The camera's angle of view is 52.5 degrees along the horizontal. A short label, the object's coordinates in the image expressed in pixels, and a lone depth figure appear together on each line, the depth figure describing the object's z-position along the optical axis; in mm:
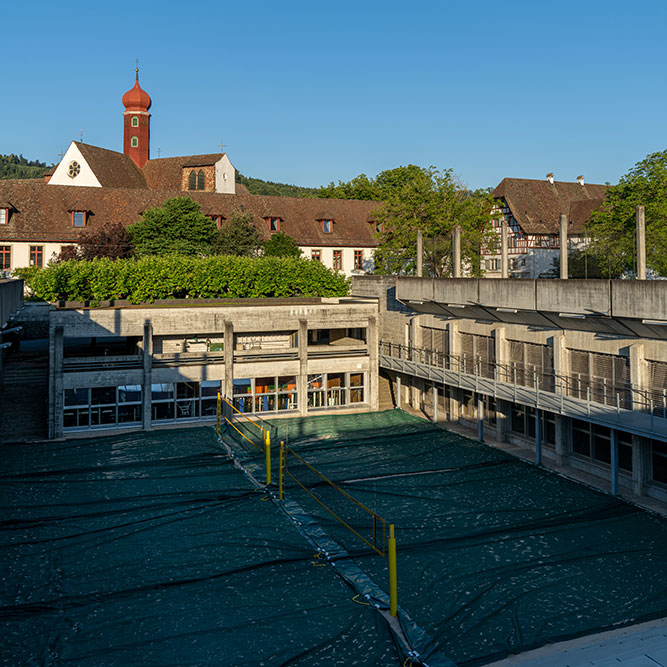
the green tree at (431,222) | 54344
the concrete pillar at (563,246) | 25219
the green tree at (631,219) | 46188
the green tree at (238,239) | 54750
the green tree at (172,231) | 51531
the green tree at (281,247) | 55375
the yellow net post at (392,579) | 14404
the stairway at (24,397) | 31547
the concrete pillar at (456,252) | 33875
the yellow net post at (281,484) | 22078
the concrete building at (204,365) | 31891
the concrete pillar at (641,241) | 22094
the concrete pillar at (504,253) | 29812
